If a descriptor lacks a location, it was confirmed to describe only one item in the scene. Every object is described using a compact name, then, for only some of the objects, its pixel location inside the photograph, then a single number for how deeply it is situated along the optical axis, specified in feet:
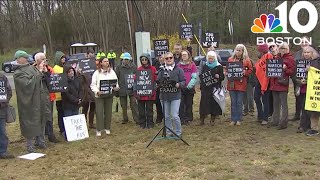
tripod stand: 26.20
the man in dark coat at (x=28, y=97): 24.73
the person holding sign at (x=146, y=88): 30.22
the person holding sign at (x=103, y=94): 29.48
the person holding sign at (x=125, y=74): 32.42
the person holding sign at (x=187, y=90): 30.83
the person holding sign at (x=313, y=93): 26.58
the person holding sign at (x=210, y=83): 30.42
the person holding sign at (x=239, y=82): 30.42
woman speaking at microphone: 26.32
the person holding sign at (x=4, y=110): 23.88
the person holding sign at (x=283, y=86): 28.25
